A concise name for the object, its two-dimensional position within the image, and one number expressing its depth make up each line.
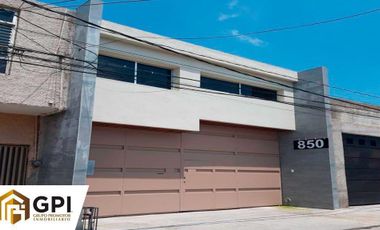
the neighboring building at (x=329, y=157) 16.88
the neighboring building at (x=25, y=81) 10.57
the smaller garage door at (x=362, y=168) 17.91
